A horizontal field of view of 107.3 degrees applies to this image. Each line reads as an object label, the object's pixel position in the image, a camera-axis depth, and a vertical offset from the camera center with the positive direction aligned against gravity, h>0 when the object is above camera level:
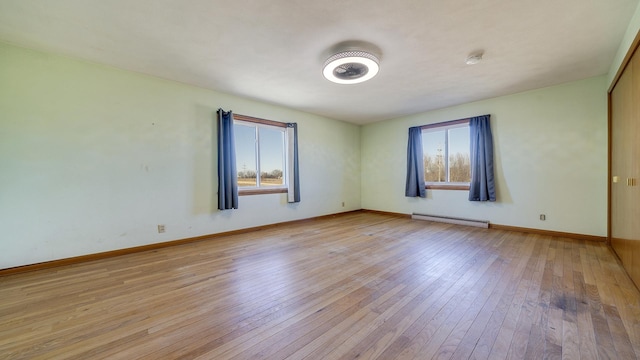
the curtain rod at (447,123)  4.71 +1.12
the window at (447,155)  4.83 +0.46
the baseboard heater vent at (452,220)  4.44 -0.90
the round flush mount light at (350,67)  2.57 +1.30
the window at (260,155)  4.42 +0.47
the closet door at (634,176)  2.09 -0.02
